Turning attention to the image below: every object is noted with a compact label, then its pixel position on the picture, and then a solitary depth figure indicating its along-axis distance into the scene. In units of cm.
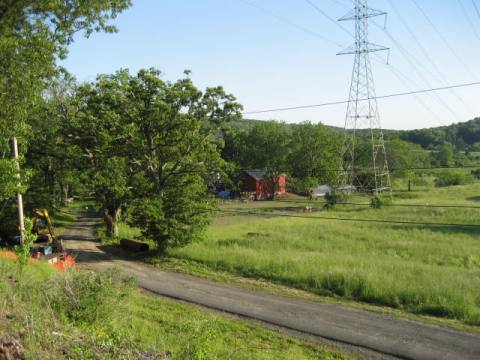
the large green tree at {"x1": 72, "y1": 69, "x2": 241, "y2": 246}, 2580
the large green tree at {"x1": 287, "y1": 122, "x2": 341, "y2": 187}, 7365
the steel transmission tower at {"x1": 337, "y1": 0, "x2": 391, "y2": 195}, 4612
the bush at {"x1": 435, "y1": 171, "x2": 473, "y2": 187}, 9788
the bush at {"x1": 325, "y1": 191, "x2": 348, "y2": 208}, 5625
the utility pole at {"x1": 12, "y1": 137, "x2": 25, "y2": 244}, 1711
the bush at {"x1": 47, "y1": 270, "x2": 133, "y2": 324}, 956
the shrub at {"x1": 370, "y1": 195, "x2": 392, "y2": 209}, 5107
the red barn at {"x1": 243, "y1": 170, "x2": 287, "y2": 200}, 7462
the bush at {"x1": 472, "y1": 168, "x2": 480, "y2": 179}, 11559
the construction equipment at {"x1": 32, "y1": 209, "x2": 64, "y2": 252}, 2508
